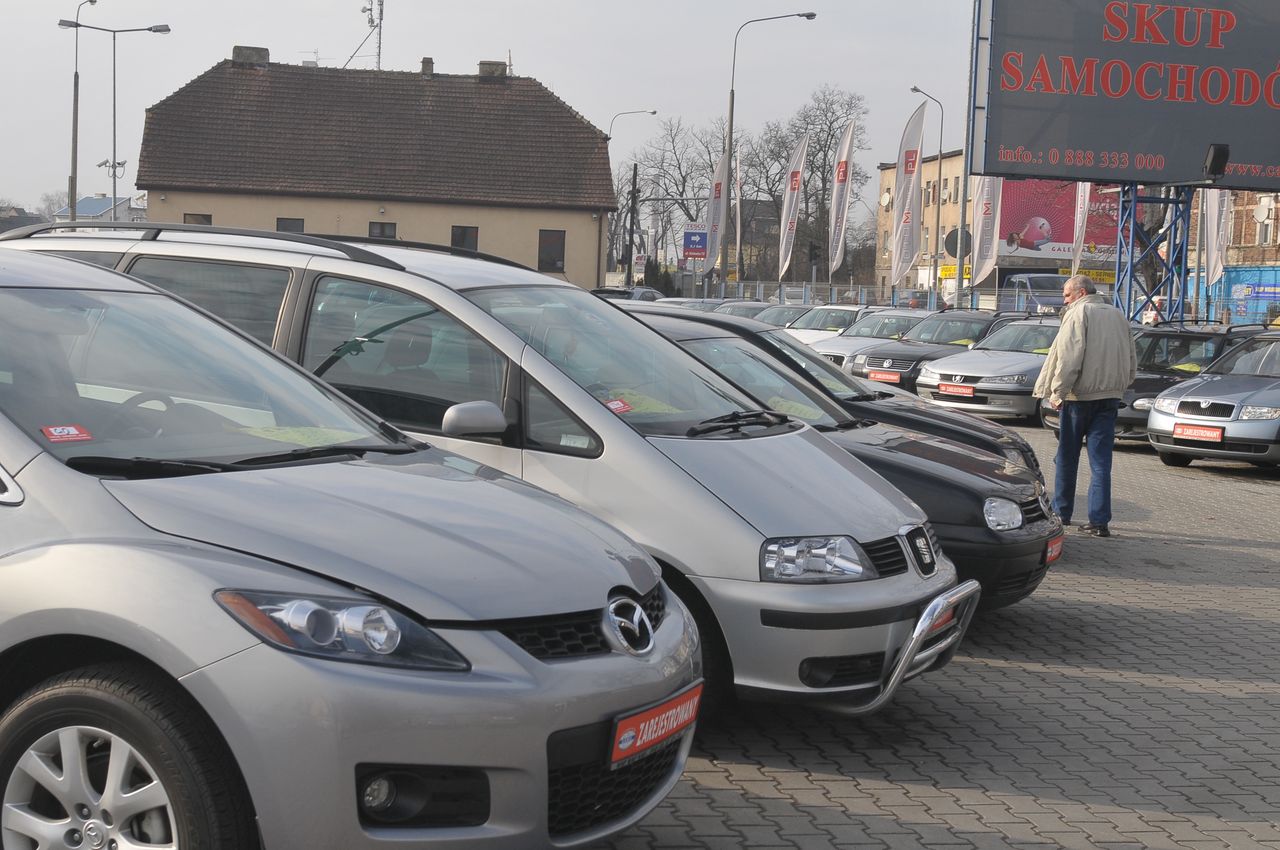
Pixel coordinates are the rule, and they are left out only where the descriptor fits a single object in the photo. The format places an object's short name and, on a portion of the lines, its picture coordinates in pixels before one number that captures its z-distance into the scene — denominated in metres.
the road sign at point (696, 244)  41.03
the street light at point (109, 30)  41.59
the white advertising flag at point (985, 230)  32.78
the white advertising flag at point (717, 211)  42.94
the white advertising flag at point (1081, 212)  36.72
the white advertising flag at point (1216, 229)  37.56
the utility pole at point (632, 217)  58.09
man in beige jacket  10.22
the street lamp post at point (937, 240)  43.24
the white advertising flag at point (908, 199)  36.06
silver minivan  4.86
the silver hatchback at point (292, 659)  2.90
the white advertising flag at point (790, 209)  43.99
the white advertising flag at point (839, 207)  39.85
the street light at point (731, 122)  41.09
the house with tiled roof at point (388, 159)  49.38
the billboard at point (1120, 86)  23.14
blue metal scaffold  24.33
